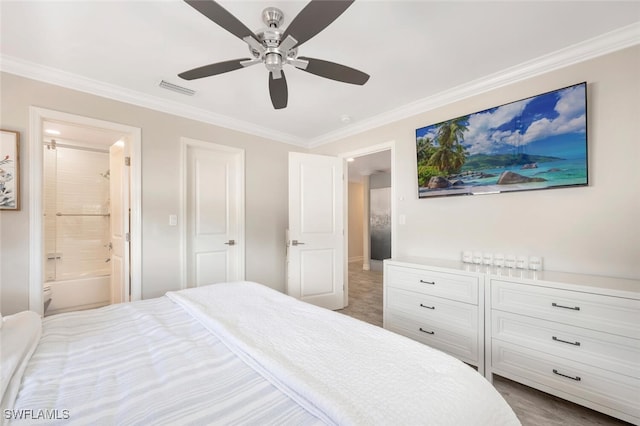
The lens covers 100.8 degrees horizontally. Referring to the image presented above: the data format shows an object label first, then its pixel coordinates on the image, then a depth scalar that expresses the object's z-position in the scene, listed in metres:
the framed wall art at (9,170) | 2.04
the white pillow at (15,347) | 0.81
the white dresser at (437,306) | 2.04
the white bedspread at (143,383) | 0.72
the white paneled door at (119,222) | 2.73
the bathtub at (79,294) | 3.46
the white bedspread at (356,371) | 0.74
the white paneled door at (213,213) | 3.09
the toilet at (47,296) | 3.21
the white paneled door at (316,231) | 3.37
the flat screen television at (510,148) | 1.92
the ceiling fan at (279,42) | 1.18
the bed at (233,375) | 0.73
